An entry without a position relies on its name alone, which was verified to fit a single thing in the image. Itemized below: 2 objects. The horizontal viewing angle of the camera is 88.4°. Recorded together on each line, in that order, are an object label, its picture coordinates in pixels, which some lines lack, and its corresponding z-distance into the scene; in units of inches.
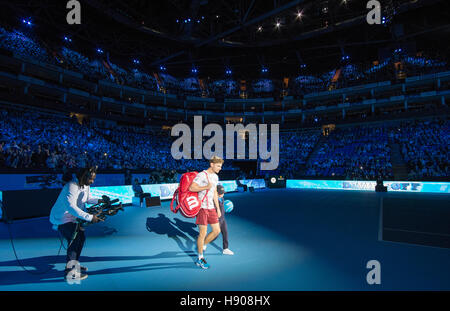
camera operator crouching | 132.6
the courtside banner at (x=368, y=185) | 732.7
